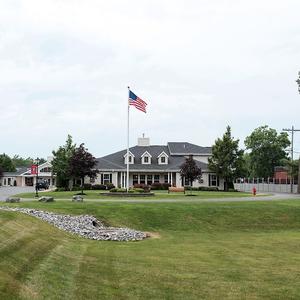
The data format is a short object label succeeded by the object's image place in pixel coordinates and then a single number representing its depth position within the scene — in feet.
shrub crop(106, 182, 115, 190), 179.72
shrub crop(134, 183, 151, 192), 173.05
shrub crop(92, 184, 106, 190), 182.04
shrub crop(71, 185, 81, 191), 177.16
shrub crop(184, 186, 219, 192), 186.80
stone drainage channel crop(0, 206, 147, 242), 58.91
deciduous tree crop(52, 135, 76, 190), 186.17
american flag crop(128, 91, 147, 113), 131.09
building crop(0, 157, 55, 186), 326.85
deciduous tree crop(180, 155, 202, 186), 162.30
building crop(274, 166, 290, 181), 256.81
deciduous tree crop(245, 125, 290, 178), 321.92
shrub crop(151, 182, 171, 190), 187.43
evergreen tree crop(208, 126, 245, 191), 192.49
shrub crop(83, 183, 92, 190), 182.47
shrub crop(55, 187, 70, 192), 178.33
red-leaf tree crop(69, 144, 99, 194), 149.42
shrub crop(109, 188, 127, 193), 132.17
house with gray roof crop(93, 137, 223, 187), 195.02
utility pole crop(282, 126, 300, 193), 208.62
